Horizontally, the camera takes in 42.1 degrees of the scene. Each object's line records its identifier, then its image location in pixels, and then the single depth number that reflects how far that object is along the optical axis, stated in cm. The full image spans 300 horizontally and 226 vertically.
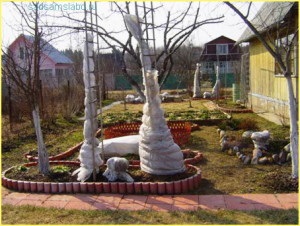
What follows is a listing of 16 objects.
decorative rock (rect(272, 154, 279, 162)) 729
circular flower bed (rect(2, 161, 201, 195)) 579
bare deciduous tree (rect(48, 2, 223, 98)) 1041
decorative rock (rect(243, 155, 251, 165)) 742
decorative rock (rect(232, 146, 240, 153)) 820
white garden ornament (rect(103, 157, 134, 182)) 609
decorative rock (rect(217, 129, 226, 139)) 1012
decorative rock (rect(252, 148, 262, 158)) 751
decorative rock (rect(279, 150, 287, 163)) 725
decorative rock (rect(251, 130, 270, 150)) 780
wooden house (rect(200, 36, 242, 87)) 4958
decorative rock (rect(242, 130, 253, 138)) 913
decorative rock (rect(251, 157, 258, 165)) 737
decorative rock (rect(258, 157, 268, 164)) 729
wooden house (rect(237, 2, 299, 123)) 1007
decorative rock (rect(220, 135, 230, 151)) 852
